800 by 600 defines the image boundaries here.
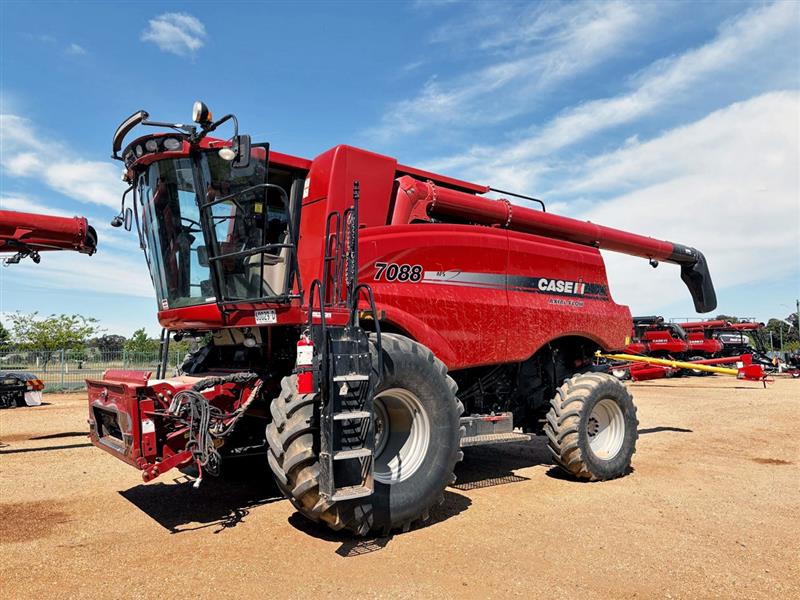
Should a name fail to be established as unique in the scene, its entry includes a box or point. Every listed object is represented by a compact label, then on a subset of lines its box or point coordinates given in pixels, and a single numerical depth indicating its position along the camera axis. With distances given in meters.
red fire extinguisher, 4.32
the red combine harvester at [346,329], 4.55
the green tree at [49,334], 37.44
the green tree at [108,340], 43.02
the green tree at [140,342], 29.90
